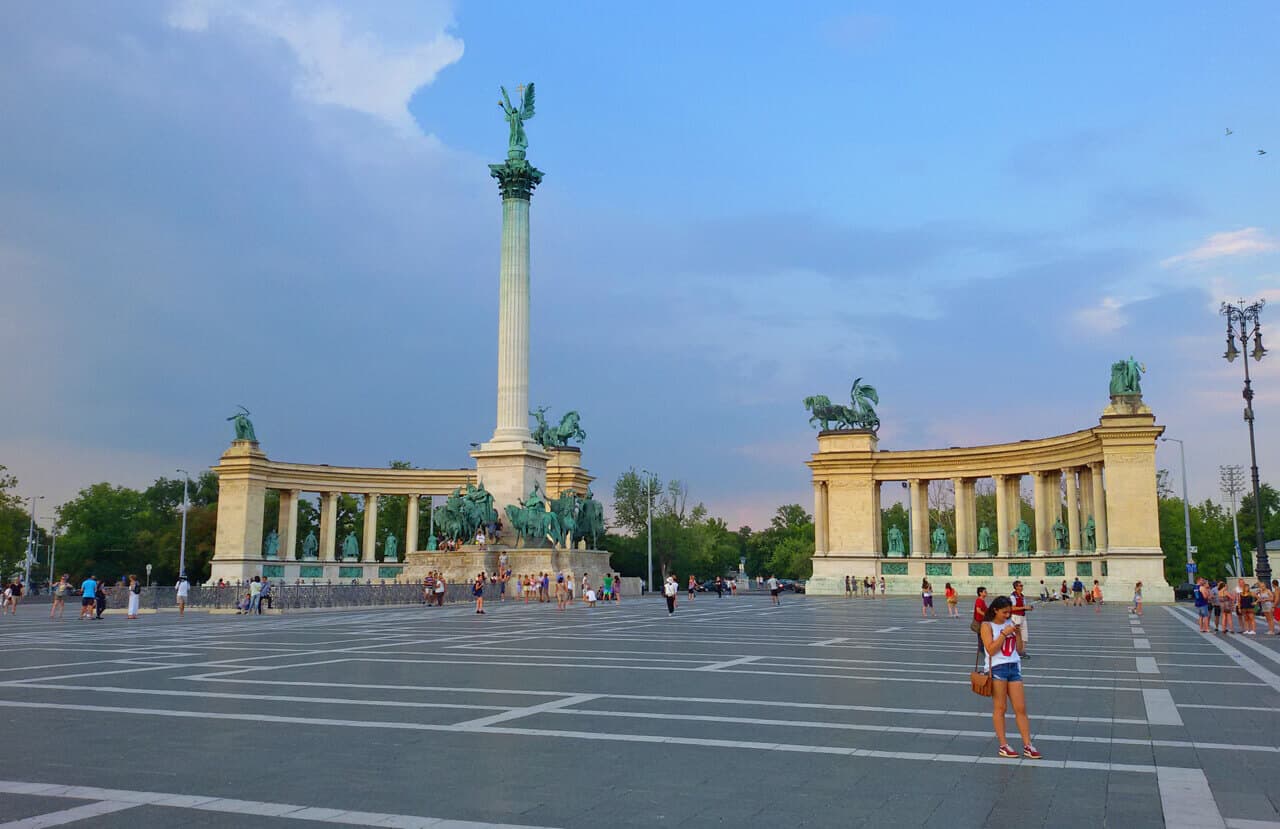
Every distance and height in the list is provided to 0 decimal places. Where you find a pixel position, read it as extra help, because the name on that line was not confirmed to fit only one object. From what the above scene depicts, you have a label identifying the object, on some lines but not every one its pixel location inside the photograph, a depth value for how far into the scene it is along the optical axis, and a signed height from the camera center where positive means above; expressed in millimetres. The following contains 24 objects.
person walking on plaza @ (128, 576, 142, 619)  39406 -2230
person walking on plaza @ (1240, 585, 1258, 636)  30359 -2000
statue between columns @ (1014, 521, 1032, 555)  68750 +730
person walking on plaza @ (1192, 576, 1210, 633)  31156 -1652
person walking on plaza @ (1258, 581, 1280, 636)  29875 -1677
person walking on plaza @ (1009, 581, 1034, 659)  12946 -912
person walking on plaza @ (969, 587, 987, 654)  11094 -798
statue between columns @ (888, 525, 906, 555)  74688 +304
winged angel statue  64312 +27060
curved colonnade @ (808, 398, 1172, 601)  57156 +2771
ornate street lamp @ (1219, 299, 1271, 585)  38625 +7542
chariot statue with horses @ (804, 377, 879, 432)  77812 +10315
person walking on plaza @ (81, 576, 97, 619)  38031 -2029
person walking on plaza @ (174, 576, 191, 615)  42712 -2138
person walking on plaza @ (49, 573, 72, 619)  39062 -1979
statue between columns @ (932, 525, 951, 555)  76438 +330
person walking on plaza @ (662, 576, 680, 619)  41156 -2003
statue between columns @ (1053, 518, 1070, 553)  64456 +690
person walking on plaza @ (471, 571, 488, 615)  39469 -1955
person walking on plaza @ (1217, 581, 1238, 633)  30391 -1745
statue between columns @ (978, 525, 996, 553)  69312 +449
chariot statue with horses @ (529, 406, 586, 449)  90375 +10180
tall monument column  59312 +11229
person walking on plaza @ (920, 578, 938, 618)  40712 -2076
